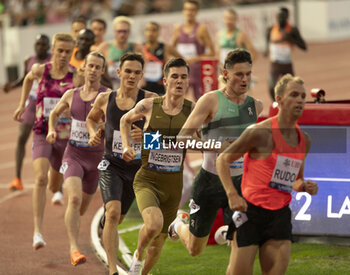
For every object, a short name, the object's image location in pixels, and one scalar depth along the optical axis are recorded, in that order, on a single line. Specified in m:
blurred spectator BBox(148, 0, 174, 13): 58.91
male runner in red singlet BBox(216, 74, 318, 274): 12.63
